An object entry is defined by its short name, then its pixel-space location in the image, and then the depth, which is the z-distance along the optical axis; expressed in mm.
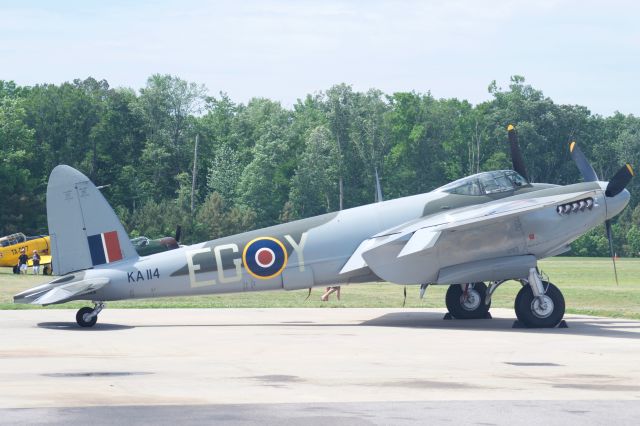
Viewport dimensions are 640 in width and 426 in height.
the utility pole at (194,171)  110231
